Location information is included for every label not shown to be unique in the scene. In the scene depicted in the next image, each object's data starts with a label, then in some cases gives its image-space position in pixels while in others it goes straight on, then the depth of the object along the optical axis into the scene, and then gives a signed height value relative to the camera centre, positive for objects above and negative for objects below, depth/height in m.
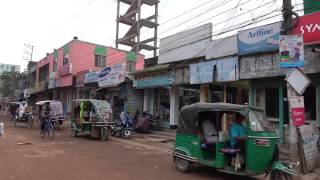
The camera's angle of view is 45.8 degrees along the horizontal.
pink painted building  39.09 +5.45
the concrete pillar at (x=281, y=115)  15.55 +0.00
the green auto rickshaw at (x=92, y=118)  19.16 -0.30
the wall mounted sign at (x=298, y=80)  10.43 +0.97
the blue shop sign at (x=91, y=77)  32.09 +3.03
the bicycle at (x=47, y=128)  19.41 -0.89
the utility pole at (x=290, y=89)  10.42 +0.72
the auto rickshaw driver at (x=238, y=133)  9.62 -0.48
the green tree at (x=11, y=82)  69.38 +5.46
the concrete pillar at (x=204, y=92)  20.25 +1.17
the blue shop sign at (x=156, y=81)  22.17 +1.99
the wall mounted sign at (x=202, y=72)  18.50 +2.09
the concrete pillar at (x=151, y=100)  25.66 +0.88
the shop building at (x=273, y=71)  13.94 +1.76
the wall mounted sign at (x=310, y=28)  13.54 +3.20
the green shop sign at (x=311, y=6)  15.71 +4.63
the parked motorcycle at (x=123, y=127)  20.88 -0.82
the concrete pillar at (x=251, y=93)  16.81 +0.94
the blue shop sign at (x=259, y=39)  15.19 +3.18
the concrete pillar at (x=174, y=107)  22.76 +0.35
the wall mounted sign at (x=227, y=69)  17.01 +2.06
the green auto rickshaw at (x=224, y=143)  9.18 -0.76
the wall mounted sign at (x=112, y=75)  27.34 +2.81
